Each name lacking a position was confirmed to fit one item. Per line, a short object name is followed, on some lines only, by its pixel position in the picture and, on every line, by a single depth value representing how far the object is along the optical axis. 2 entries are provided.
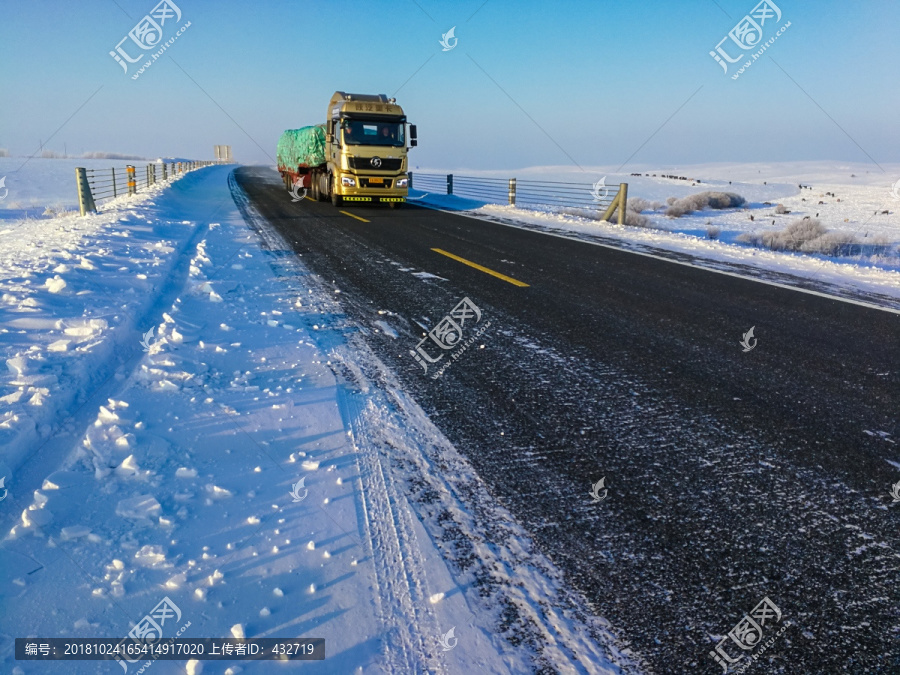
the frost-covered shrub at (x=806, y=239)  13.72
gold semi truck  17.67
